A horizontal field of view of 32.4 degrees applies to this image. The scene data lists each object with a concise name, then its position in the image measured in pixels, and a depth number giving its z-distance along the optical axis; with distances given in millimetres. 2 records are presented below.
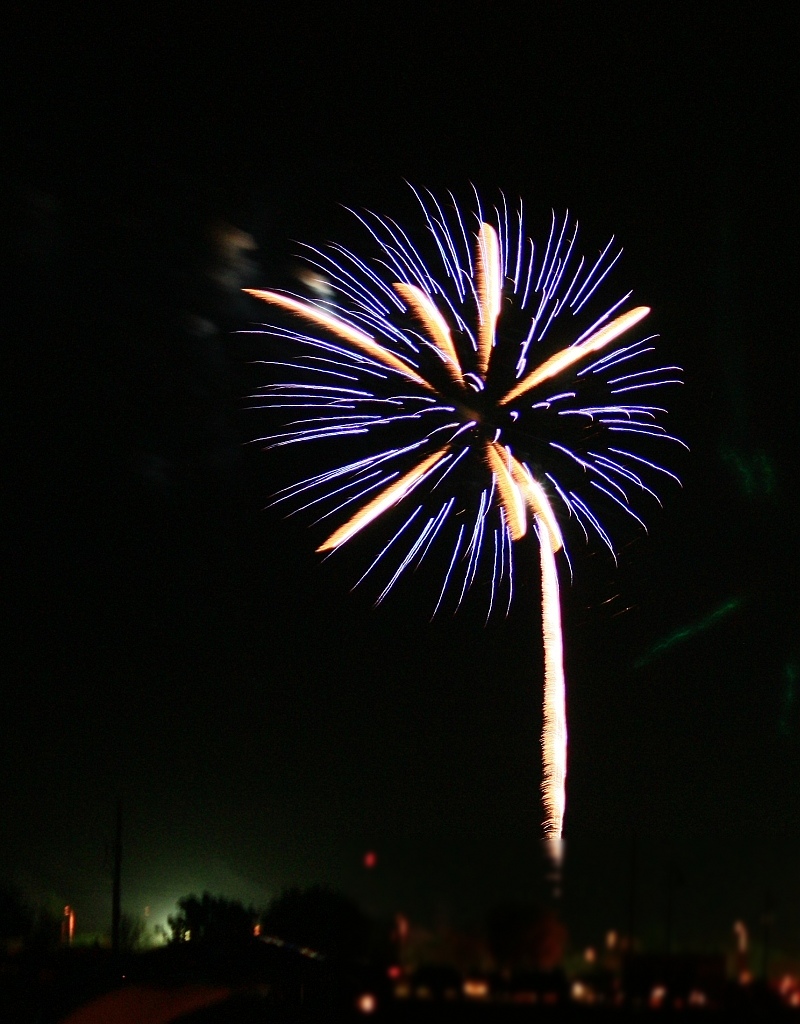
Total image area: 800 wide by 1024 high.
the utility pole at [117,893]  29186
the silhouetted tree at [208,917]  22103
